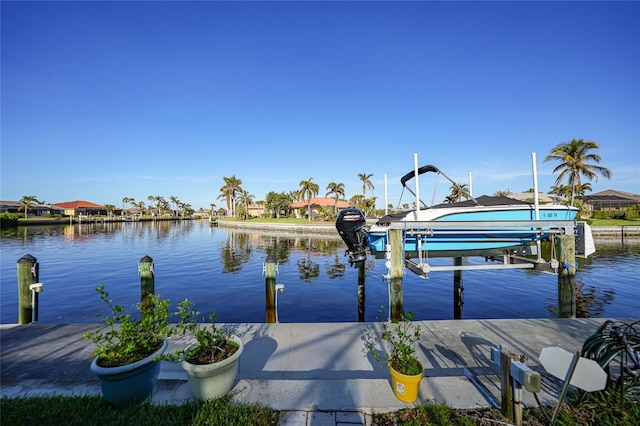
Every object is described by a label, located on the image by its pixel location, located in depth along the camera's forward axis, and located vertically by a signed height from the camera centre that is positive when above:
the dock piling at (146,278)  6.09 -1.31
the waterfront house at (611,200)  45.03 +1.40
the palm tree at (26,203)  64.56 +4.85
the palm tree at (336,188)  58.22 +6.03
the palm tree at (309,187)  60.29 +6.57
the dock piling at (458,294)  9.22 -2.83
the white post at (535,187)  6.75 +0.61
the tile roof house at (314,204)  66.31 +2.85
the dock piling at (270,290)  6.41 -1.74
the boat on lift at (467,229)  7.31 -0.45
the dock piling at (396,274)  5.98 -1.34
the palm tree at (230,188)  75.75 +8.69
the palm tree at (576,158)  33.88 +6.51
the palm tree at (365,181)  62.66 +7.85
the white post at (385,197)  8.78 +0.58
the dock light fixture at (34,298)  5.70 -1.61
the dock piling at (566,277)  5.89 -1.50
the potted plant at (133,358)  2.79 -1.52
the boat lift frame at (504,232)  6.36 -0.53
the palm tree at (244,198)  77.88 +5.81
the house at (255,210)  89.75 +2.58
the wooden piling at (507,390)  2.67 -1.83
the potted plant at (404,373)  2.95 -1.78
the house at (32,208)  65.21 +3.73
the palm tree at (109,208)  85.57 +4.20
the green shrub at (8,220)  43.59 +0.61
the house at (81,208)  77.25 +4.07
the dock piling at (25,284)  5.62 -1.29
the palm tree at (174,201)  114.50 +7.90
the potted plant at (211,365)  2.90 -1.62
